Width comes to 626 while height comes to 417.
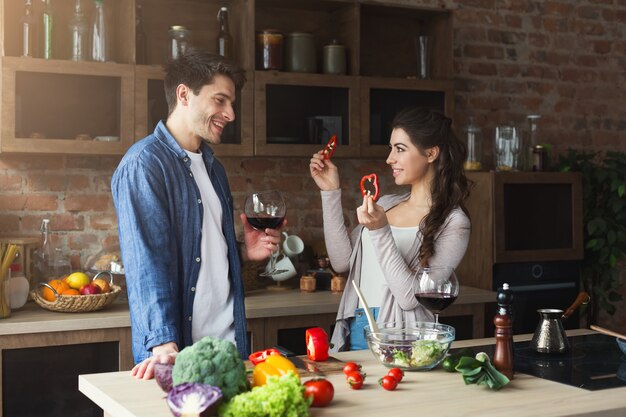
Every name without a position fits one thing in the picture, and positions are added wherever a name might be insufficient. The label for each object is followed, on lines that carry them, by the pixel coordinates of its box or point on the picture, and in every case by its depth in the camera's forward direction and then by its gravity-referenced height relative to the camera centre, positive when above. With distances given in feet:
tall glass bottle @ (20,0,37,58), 12.30 +2.61
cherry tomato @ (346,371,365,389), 6.99 -1.38
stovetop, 7.54 -1.47
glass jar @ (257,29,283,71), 13.76 +2.67
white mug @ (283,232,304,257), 14.37 -0.55
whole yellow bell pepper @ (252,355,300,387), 6.57 -1.22
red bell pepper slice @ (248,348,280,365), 7.27 -1.24
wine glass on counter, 7.87 -0.69
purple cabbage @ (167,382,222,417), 5.72 -1.26
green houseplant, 15.52 -0.18
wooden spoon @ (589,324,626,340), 8.54 -1.26
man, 8.44 -0.11
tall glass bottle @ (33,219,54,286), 13.03 -0.67
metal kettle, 8.57 -1.24
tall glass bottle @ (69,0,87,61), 12.58 +2.63
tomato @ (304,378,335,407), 6.36 -1.34
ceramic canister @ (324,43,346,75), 14.21 +2.56
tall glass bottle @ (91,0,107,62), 12.65 +2.67
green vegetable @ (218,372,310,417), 5.66 -1.27
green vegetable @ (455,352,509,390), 7.07 -1.35
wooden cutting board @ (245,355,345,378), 7.42 -1.41
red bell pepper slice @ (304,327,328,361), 8.02 -1.25
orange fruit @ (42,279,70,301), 11.63 -1.04
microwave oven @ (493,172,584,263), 14.73 -0.07
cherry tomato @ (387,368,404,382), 7.10 -1.35
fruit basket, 11.45 -1.20
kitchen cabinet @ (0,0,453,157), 12.48 +2.07
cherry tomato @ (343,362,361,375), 7.31 -1.35
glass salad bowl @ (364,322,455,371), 7.63 -1.24
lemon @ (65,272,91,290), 11.95 -0.94
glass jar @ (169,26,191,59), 13.25 +2.72
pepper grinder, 7.54 -1.10
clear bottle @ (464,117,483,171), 15.60 +1.25
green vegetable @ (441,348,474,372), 7.65 -1.35
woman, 10.41 -0.08
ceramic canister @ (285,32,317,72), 14.02 +2.65
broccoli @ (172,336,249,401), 5.97 -1.09
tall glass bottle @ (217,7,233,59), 13.82 +2.87
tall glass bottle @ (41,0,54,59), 12.45 +2.64
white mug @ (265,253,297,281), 13.91 -0.92
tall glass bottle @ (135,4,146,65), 13.05 +2.69
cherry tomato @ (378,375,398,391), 6.95 -1.40
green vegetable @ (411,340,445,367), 7.62 -1.25
